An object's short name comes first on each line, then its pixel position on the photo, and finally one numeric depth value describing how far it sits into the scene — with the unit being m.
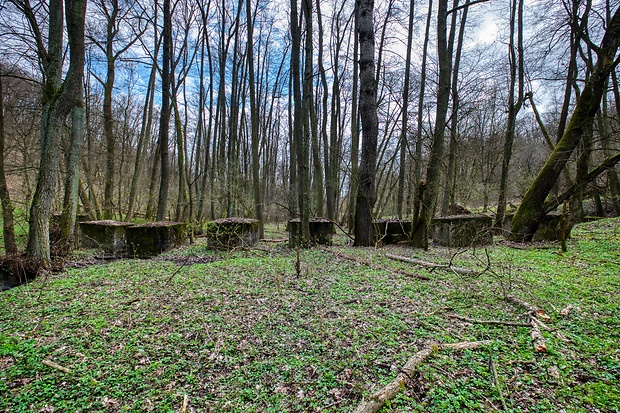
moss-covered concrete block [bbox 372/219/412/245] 6.92
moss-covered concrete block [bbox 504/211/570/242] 6.17
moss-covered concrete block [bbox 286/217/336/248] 6.81
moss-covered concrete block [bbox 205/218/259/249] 6.39
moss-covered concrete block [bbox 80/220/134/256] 6.06
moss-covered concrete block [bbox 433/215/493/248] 6.26
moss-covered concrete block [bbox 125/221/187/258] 6.09
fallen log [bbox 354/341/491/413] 1.50
